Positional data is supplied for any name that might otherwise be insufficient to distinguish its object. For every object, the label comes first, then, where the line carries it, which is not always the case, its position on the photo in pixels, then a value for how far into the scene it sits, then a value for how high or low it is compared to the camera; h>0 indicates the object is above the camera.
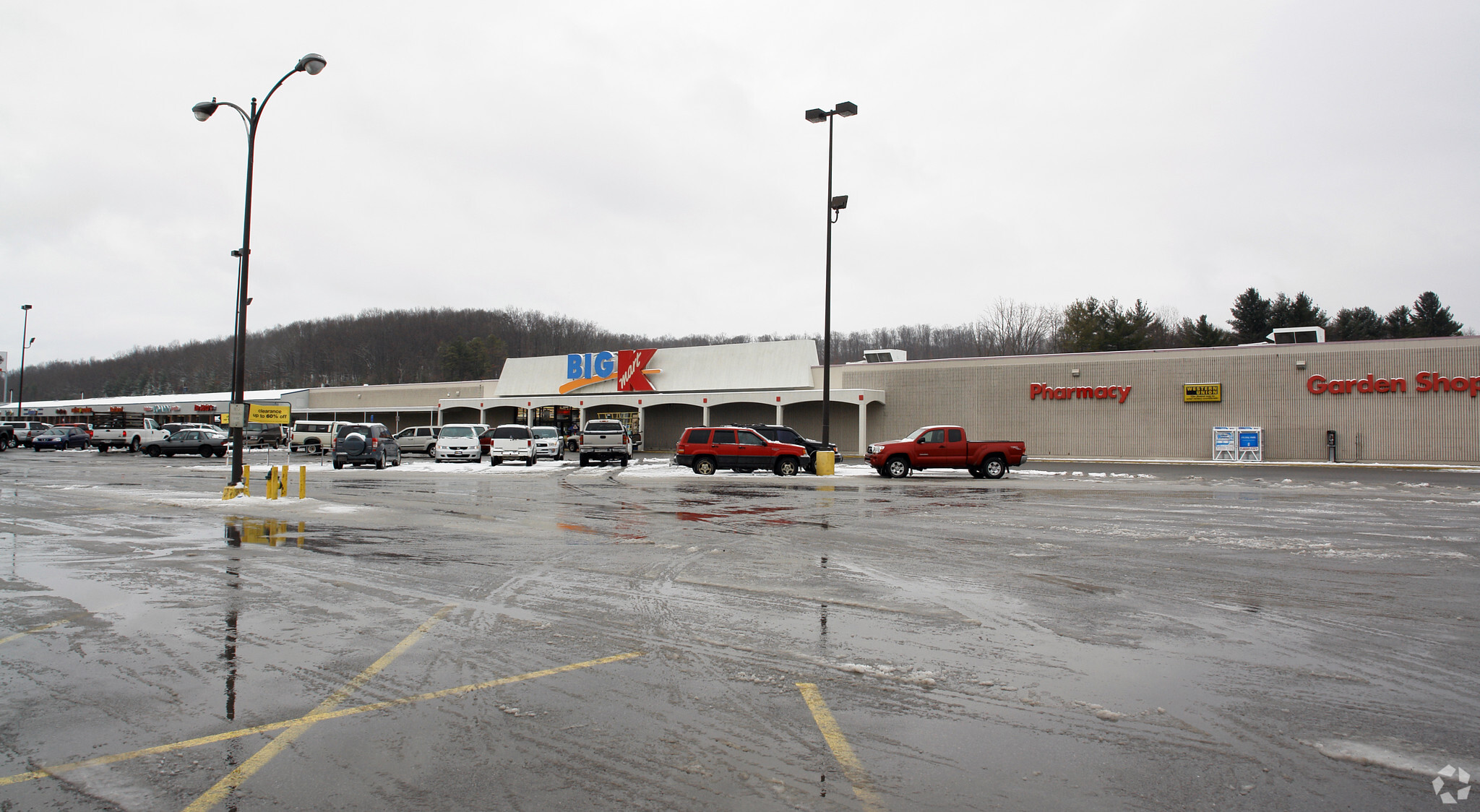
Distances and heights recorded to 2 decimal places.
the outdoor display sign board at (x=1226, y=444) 34.59 -0.17
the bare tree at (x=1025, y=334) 84.25 +10.90
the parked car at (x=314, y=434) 43.22 -0.49
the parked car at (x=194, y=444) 42.62 -1.05
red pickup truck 26.62 -0.63
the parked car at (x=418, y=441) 41.72 -0.75
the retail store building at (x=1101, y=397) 32.38 +1.89
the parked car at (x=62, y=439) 51.75 -1.15
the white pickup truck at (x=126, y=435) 45.59 -0.74
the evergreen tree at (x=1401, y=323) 69.69 +10.56
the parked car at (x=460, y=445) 35.56 -0.76
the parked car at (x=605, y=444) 33.03 -0.56
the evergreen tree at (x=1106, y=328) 65.75 +9.16
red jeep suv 27.45 -0.71
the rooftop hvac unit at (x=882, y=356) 43.41 +4.23
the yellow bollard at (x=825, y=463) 26.69 -0.99
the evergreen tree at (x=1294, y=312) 67.12 +10.74
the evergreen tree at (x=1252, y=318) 67.44 +10.36
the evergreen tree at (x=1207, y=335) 67.44 +8.84
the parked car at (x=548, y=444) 38.84 -0.75
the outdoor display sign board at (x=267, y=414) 17.48 +0.23
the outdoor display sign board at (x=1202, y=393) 35.16 +2.01
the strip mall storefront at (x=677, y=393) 43.00 +2.17
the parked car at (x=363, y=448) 31.20 -0.87
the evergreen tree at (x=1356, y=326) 68.94 +10.06
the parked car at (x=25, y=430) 55.09 -0.62
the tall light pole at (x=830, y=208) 25.72 +7.57
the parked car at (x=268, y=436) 48.38 -0.75
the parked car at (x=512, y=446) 34.75 -0.78
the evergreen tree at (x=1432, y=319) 67.81 +10.57
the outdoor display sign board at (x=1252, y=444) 34.31 -0.18
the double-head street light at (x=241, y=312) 16.94 +2.38
